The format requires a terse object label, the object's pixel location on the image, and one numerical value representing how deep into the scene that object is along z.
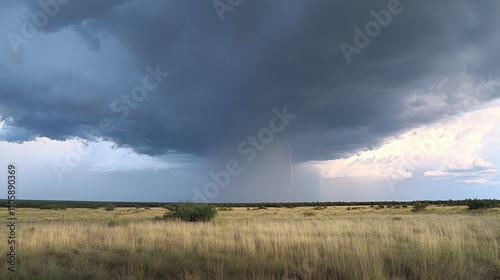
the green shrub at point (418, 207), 55.97
